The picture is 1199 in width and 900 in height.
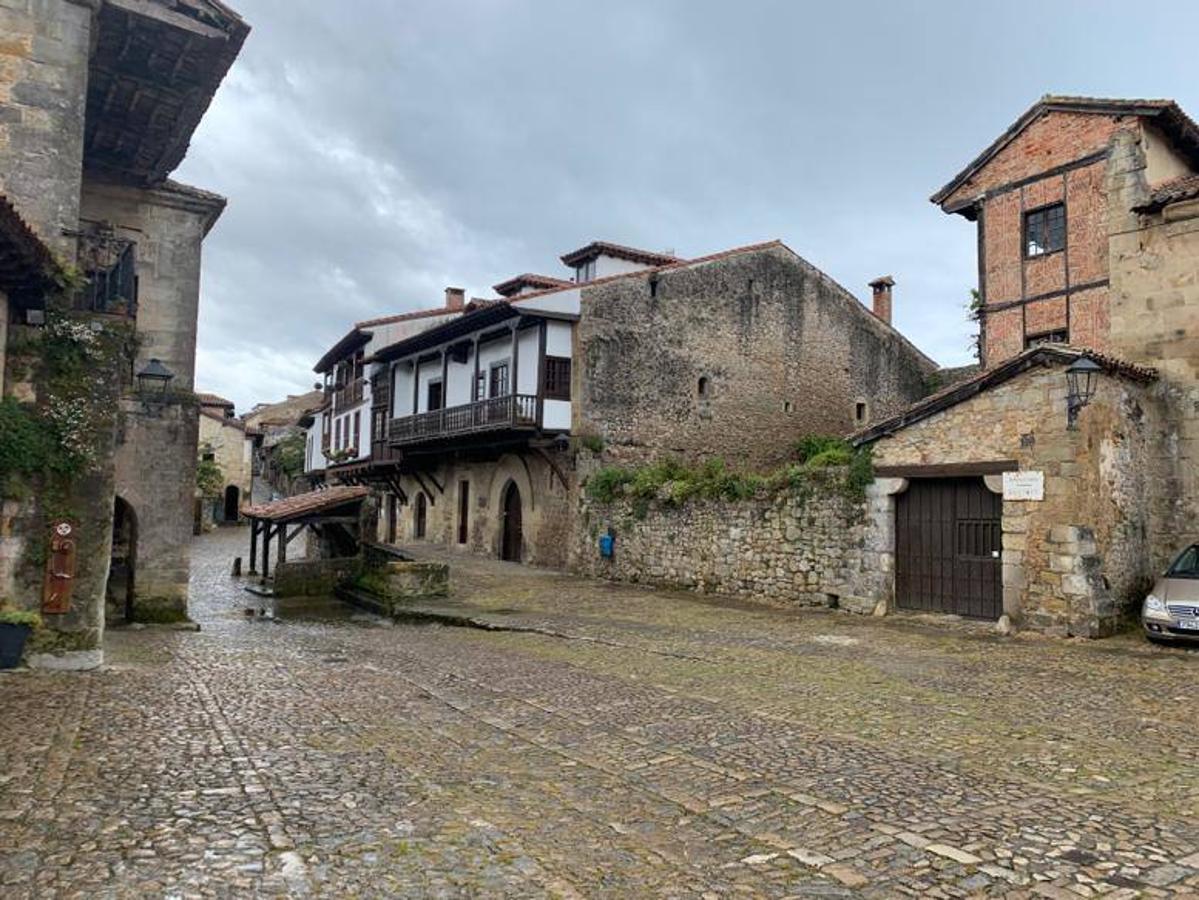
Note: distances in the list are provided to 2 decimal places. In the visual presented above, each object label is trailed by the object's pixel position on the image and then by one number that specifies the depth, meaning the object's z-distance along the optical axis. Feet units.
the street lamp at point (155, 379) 44.16
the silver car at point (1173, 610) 33.42
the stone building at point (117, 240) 28.22
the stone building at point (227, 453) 164.14
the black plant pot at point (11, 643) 26.02
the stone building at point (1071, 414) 37.60
